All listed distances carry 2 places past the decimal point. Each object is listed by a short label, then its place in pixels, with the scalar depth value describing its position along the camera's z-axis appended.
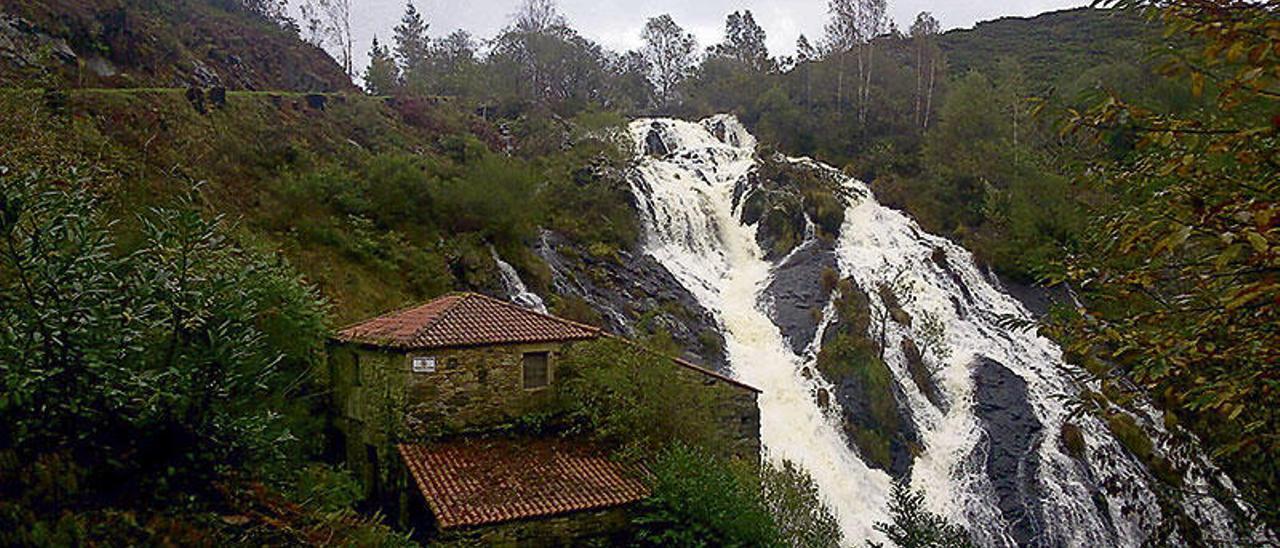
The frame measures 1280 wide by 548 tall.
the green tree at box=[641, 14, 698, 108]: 68.12
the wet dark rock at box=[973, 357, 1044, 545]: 18.45
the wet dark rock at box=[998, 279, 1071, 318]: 29.67
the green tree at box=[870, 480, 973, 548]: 10.76
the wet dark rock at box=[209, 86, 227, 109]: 24.65
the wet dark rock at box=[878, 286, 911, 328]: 25.64
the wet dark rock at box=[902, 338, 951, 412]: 22.35
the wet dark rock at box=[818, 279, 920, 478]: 20.14
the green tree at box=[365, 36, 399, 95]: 43.38
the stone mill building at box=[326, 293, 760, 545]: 11.32
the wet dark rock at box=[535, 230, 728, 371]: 23.56
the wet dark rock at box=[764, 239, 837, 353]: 25.09
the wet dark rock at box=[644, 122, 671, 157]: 42.25
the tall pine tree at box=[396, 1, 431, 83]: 64.31
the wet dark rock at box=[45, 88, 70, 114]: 18.14
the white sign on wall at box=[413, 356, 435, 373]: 12.69
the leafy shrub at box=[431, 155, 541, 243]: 24.02
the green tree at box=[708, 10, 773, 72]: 68.12
